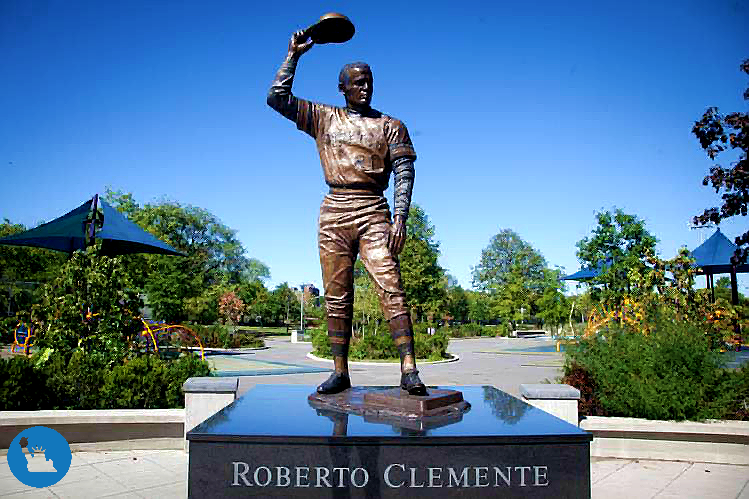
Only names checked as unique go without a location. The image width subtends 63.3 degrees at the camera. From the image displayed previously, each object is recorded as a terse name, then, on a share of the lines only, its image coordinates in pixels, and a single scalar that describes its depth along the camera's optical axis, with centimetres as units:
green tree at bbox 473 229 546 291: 7038
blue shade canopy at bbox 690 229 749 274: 2350
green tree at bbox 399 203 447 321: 3359
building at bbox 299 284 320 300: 7814
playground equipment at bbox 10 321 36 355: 897
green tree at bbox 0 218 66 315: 3322
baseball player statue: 519
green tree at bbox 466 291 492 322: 6776
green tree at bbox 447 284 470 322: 6684
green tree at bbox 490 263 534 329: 5678
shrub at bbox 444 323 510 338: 4997
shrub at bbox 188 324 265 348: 2759
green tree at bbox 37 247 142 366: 834
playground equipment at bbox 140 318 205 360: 1862
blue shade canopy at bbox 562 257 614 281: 2947
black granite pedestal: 375
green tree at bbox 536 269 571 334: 4553
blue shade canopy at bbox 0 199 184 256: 1279
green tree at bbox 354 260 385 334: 2620
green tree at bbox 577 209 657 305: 2759
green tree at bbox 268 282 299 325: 6769
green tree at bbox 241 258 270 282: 6109
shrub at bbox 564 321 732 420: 670
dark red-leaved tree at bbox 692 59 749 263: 1493
